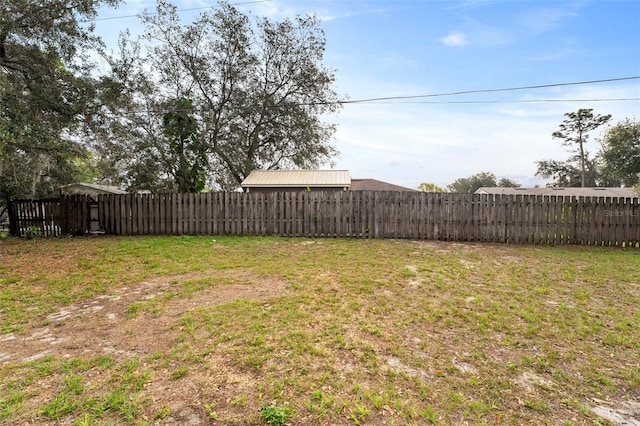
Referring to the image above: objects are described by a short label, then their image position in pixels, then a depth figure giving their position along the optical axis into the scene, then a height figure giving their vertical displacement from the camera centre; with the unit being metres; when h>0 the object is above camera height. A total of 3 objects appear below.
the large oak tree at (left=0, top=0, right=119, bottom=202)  6.72 +3.40
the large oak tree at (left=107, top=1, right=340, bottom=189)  14.39 +6.07
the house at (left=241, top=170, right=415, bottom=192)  12.99 +1.12
